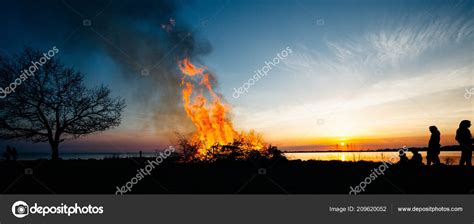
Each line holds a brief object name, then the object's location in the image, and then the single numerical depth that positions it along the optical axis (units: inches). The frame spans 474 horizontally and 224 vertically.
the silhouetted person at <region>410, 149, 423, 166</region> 420.2
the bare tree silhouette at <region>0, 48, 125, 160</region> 564.7
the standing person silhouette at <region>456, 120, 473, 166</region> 468.4
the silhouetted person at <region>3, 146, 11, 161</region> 827.0
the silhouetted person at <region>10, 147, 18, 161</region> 798.4
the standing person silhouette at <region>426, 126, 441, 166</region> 492.7
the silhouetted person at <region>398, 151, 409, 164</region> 423.5
